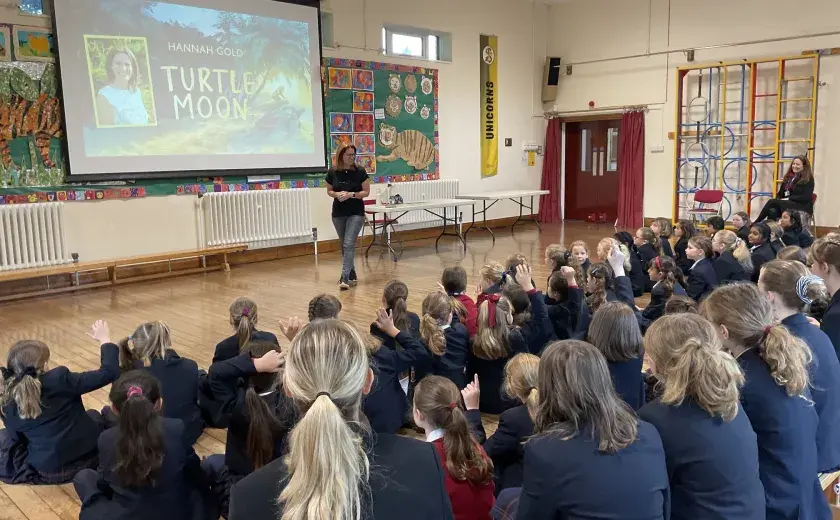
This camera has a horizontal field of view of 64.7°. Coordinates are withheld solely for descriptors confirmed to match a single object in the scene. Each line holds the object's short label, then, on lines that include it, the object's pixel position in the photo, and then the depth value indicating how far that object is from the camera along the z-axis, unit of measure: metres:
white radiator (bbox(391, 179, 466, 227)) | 10.10
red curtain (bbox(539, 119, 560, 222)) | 12.42
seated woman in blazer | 8.18
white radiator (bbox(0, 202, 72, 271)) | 6.44
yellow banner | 11.28
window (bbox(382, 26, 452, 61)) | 9.91
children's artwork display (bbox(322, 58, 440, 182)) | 9.18
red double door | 12.05
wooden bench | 6.36
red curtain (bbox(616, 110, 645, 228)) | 11.26
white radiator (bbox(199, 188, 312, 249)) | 7.97
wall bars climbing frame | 9.49
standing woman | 6.66
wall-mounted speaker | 12.12
